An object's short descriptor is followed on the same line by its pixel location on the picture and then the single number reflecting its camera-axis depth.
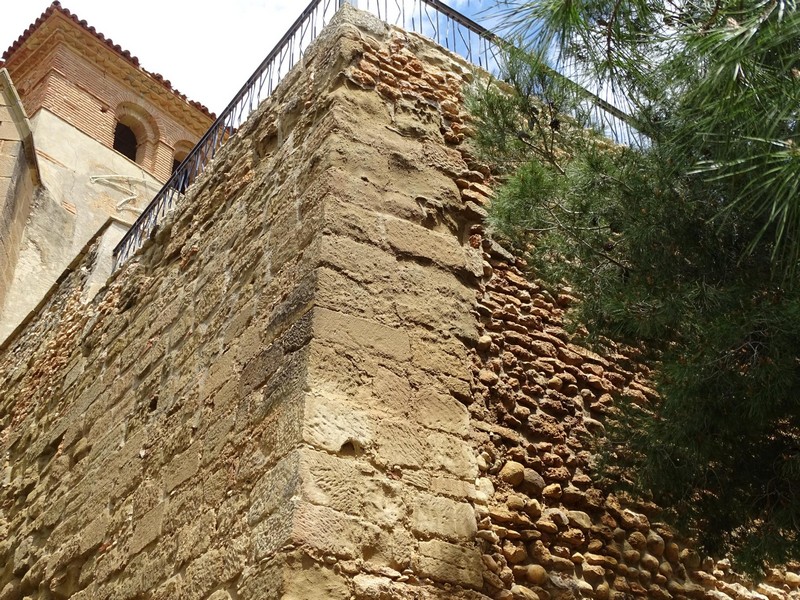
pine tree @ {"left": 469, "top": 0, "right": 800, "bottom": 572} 3.31
